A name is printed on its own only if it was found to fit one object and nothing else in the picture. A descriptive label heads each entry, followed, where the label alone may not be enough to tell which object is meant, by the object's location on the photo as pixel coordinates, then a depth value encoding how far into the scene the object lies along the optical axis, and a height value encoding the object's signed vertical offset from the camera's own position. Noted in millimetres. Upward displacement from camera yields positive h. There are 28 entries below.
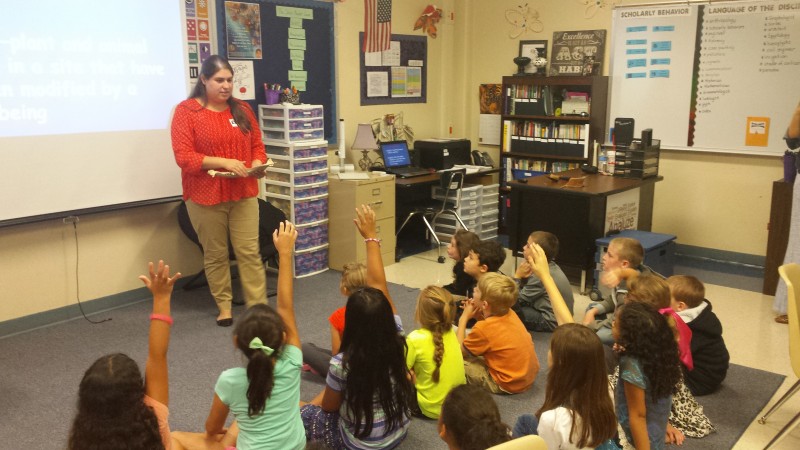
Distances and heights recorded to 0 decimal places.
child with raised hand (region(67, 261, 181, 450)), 1735 -790
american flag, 6016 +583
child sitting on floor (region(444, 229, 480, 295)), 3973 -904
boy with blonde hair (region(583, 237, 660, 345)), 3168 -843
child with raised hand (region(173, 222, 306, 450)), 2113 -885
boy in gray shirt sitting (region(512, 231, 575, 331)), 4035 -1175
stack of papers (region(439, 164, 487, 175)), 6269 -657
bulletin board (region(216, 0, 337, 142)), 5188 +341
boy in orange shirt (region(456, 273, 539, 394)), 3127 -1116
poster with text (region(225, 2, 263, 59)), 4926 +437
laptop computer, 6000 -564
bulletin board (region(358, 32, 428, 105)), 6136 +173
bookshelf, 6004 -247
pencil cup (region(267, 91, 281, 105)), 5184 -32
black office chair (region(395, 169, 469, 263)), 5652 -920
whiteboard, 5281 +180
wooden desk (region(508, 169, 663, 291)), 4875 -827
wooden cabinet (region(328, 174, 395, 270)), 5305 -876
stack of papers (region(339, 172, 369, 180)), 5371 -624
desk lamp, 5816 -369
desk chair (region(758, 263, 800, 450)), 2646 -841
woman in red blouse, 4051 -468
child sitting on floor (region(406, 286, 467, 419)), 2812 -1013
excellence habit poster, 6031 +359
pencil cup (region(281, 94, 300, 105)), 5262 -46
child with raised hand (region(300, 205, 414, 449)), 2338 -991
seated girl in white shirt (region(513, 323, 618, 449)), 2047 -883
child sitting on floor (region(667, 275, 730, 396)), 3176 -1068
